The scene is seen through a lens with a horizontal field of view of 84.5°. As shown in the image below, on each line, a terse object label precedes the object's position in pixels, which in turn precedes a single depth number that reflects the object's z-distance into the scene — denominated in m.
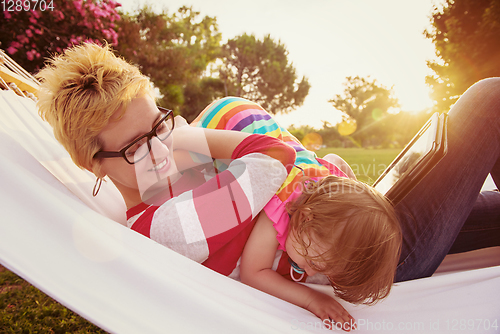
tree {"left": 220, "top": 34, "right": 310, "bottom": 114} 29.83
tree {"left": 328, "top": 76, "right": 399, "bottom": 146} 43.25
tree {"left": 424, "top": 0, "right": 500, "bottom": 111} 11.53
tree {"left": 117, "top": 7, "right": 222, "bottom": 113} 11.17
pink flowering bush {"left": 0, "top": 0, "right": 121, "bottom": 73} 6.44
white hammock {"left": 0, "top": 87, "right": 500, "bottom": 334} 0.85
